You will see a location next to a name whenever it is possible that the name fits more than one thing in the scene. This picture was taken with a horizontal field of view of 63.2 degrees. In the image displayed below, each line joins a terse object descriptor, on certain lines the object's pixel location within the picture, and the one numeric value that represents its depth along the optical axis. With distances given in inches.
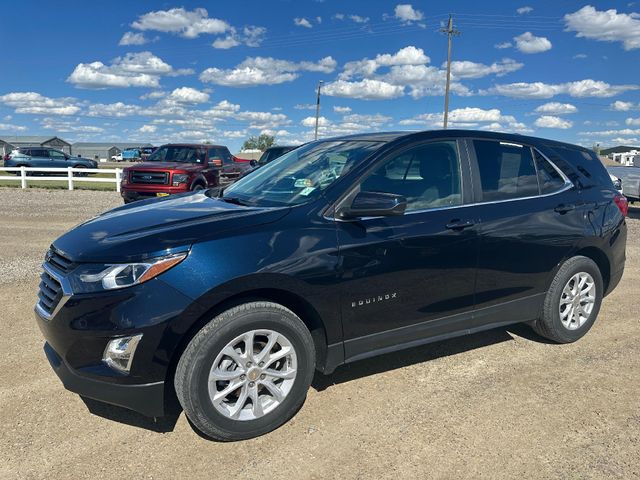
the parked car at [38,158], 1248.2
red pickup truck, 526.0
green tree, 4559.1
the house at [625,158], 669.3
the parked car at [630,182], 546.0
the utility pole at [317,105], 2026.3
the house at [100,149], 4648.9
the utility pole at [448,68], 1363.9
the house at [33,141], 4106.8
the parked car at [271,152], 609.4
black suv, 110.7
